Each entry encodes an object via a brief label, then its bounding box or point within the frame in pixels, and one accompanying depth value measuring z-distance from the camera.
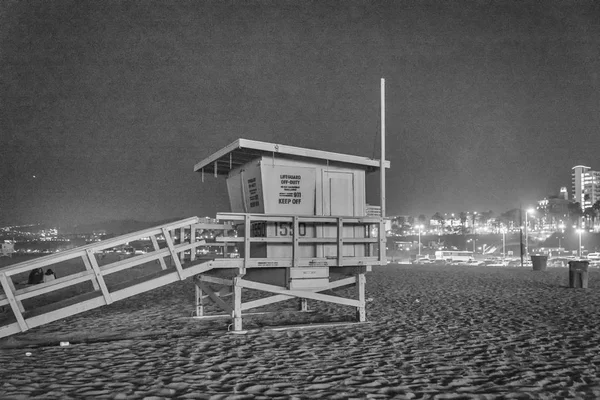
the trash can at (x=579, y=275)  20.16
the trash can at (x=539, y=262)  33.03
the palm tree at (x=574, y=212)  170.75
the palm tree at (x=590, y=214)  168.64
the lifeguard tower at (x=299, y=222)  10.41
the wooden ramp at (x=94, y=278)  8.36
